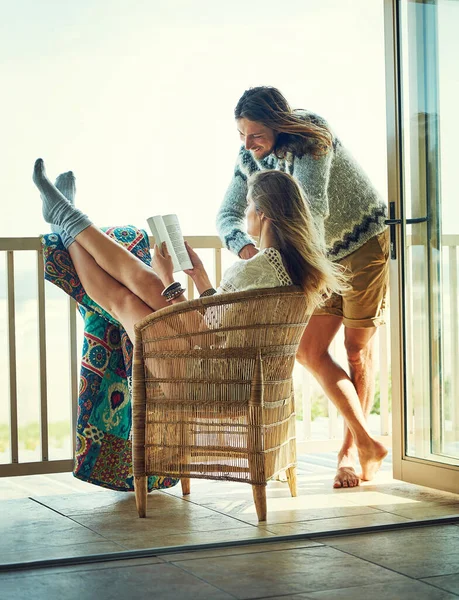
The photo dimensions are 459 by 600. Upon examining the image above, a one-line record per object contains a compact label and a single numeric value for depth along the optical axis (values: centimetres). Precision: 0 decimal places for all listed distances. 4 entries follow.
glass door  289
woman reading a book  243
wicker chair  236
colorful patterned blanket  278
